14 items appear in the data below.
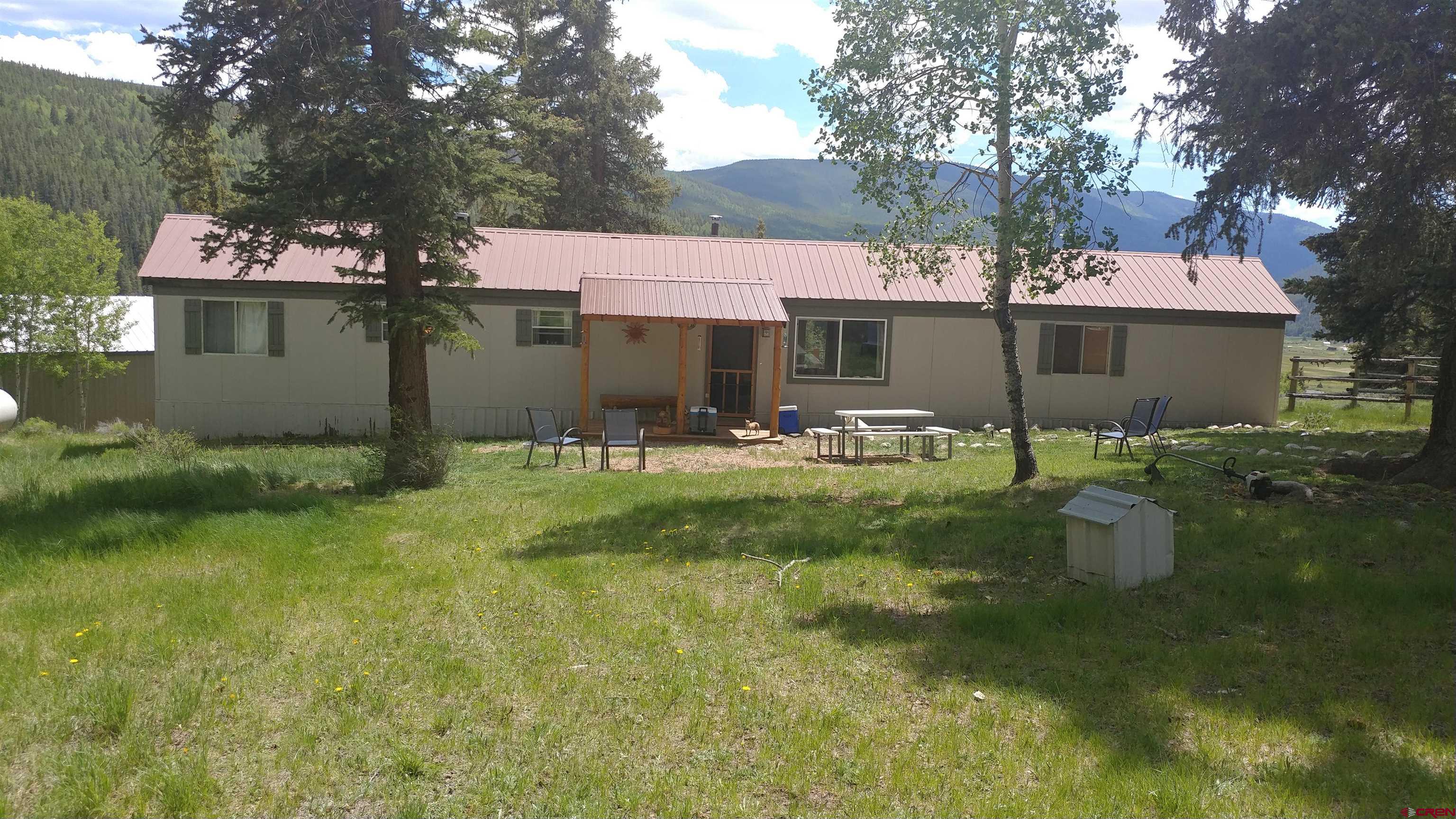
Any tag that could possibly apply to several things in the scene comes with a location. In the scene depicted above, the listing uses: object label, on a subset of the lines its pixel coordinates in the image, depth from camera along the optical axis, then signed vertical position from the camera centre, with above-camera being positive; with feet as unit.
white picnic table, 44.70 -3.66
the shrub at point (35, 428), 64.28 -7.82
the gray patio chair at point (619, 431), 41.29 -4.43
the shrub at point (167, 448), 36.09 -5.19
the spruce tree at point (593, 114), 91.56 +21.20
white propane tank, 56.75 -5.81
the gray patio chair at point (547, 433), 41.81 -4.68
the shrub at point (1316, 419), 58.18 -4.42
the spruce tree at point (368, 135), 31.40 +6.36
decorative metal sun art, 55.83 -0.05
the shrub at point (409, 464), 34.71 -5.03
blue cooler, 55.06 -4.86
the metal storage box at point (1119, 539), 19.24 -3.93
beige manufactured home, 54.44 -0.35
